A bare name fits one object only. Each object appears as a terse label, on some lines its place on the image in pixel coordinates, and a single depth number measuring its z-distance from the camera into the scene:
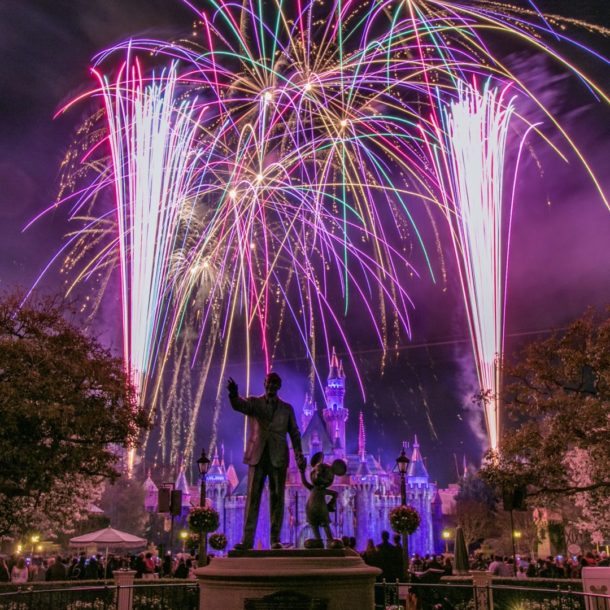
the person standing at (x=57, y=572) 21.70
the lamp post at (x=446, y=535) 96.62
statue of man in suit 11.12
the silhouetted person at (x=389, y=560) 16.75
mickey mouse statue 11.09
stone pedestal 9.26
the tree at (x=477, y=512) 86.62
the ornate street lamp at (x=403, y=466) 26.77
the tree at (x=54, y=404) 18.42
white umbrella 25.66
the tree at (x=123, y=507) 67.44
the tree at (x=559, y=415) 20.22
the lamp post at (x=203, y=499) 25.45
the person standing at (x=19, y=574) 22.27
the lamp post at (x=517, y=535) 62.61
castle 93.06
